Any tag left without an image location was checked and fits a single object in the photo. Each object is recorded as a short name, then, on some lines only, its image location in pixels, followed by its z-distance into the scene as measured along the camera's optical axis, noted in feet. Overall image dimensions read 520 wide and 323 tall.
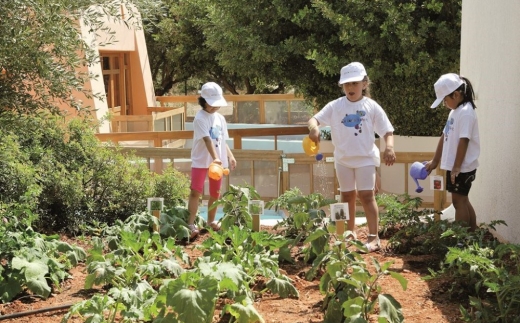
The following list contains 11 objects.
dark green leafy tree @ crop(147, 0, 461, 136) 45.65
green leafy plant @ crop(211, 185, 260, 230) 22.26
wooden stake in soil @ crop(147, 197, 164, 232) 22.79
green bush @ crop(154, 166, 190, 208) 26.45
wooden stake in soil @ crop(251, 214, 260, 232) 21.74
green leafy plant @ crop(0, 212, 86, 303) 17.93
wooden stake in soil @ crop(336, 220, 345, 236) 19.13
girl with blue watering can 21.84
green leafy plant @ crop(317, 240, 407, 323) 14.39
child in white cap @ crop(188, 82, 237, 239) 24.54
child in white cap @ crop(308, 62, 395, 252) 22.09
